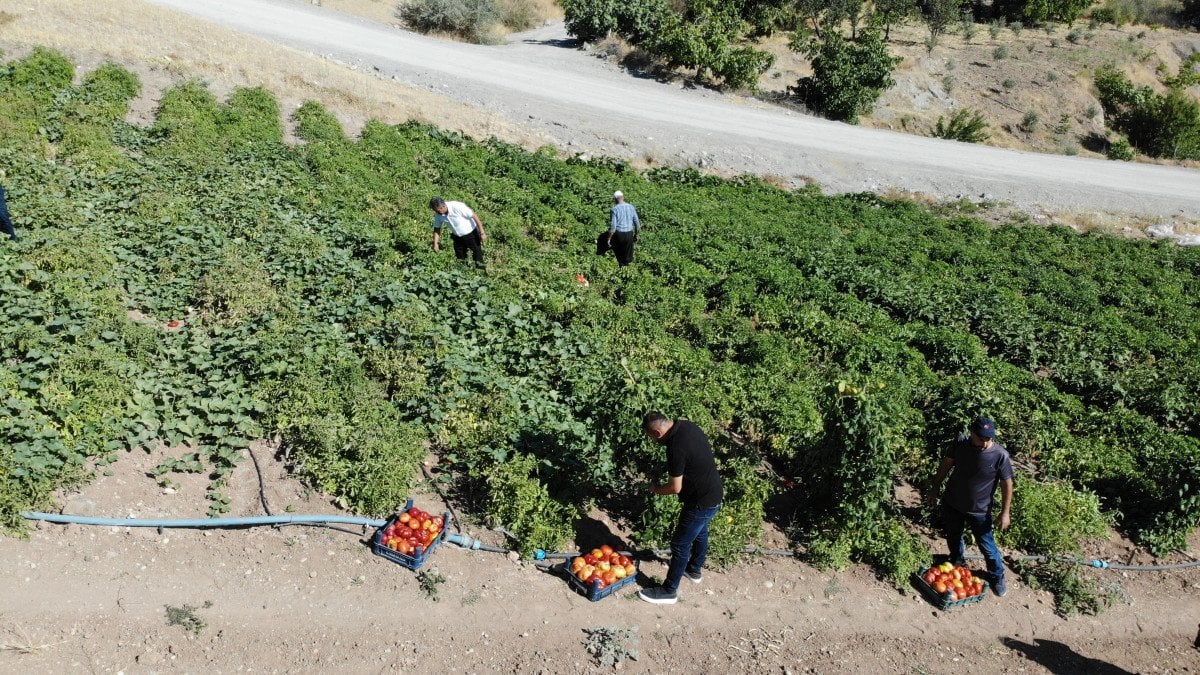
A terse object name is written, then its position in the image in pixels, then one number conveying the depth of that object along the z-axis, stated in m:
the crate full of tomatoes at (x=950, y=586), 7.20
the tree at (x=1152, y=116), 36.56
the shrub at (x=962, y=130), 33.06
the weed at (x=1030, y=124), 37.26
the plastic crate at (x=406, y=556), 6.76
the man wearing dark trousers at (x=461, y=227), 12.31
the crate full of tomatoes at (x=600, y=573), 6.75
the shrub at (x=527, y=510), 7.16
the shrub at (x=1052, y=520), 7.93
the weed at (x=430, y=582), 6.62
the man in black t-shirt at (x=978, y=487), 7.04
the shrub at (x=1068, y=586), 7.51
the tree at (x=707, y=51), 32.50
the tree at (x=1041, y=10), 49.28
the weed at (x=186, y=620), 5.96
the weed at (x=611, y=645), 6.21
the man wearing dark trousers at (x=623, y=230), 13.70
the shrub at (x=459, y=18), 35.91
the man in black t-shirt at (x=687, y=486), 6.32
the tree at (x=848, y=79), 32.47
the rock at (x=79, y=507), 6.78
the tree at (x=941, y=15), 44.50
